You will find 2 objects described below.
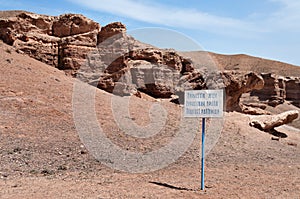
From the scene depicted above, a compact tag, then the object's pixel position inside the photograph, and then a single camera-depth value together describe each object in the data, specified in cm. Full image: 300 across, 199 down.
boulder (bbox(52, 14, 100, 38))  1958
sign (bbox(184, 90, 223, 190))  761
